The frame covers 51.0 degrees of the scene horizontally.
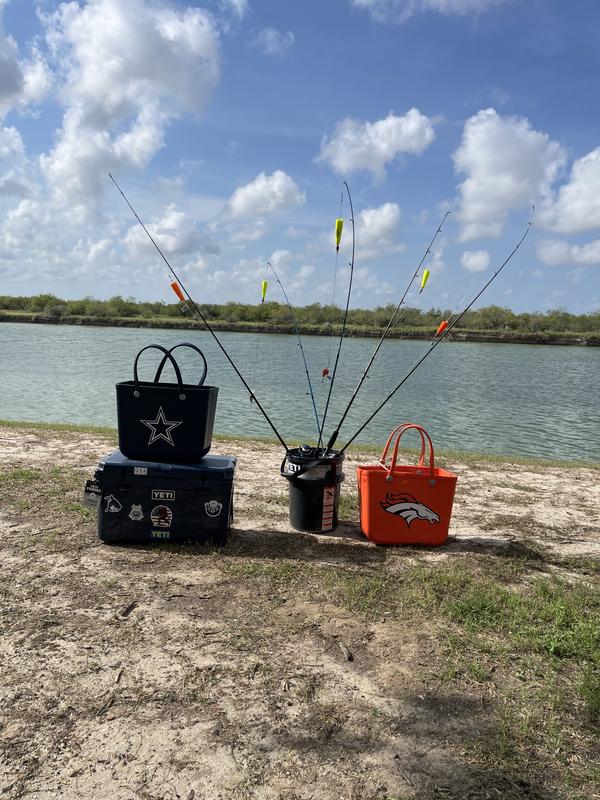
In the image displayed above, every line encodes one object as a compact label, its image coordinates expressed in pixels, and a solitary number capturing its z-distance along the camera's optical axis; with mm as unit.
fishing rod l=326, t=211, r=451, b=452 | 4989
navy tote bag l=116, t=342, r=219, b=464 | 4430
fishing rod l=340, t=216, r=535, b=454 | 5072
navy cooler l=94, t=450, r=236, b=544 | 4434
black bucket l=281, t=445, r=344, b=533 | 4766
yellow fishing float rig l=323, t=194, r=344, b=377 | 4727
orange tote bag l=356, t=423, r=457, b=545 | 4668
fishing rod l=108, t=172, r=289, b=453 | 5172
